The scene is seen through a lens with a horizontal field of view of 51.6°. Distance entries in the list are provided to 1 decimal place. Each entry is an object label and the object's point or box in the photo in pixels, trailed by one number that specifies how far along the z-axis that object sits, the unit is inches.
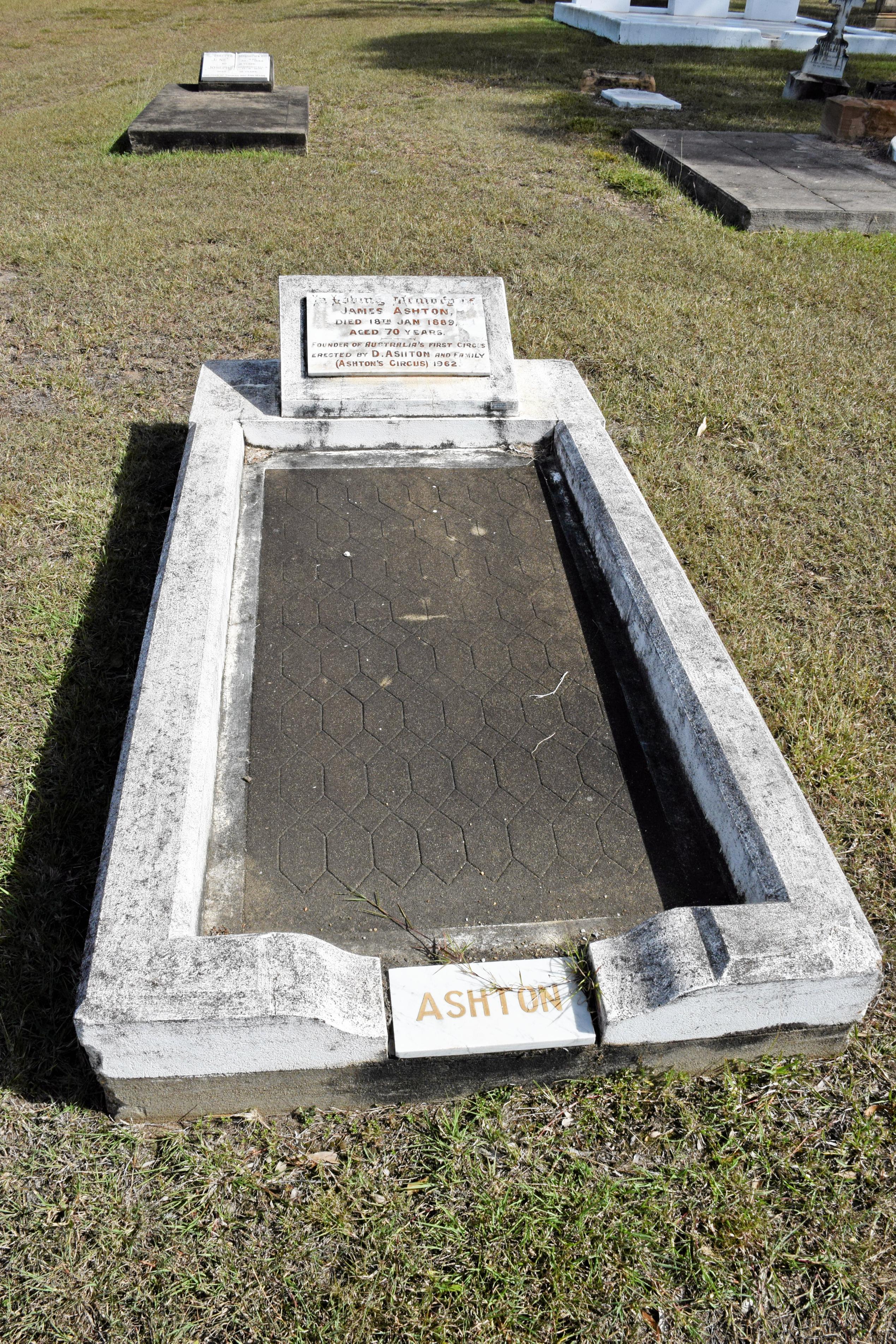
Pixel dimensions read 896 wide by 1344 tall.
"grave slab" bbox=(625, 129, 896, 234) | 299.9
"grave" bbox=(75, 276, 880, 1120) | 82.0
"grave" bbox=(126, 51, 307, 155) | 353.4
